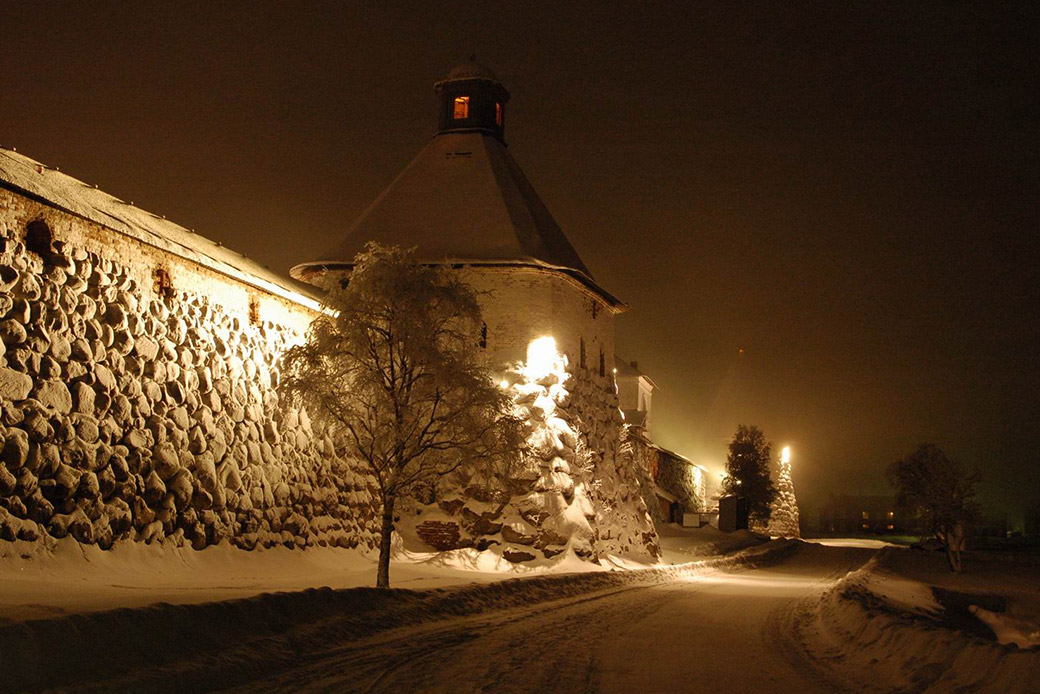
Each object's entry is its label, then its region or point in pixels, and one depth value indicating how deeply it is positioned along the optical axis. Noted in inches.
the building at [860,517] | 4693.4
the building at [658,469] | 1868.8
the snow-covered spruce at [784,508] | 2615.7
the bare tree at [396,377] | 652.7
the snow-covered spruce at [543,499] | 945.5
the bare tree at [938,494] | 1664.6
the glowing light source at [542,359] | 998.4
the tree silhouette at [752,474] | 2458.2
